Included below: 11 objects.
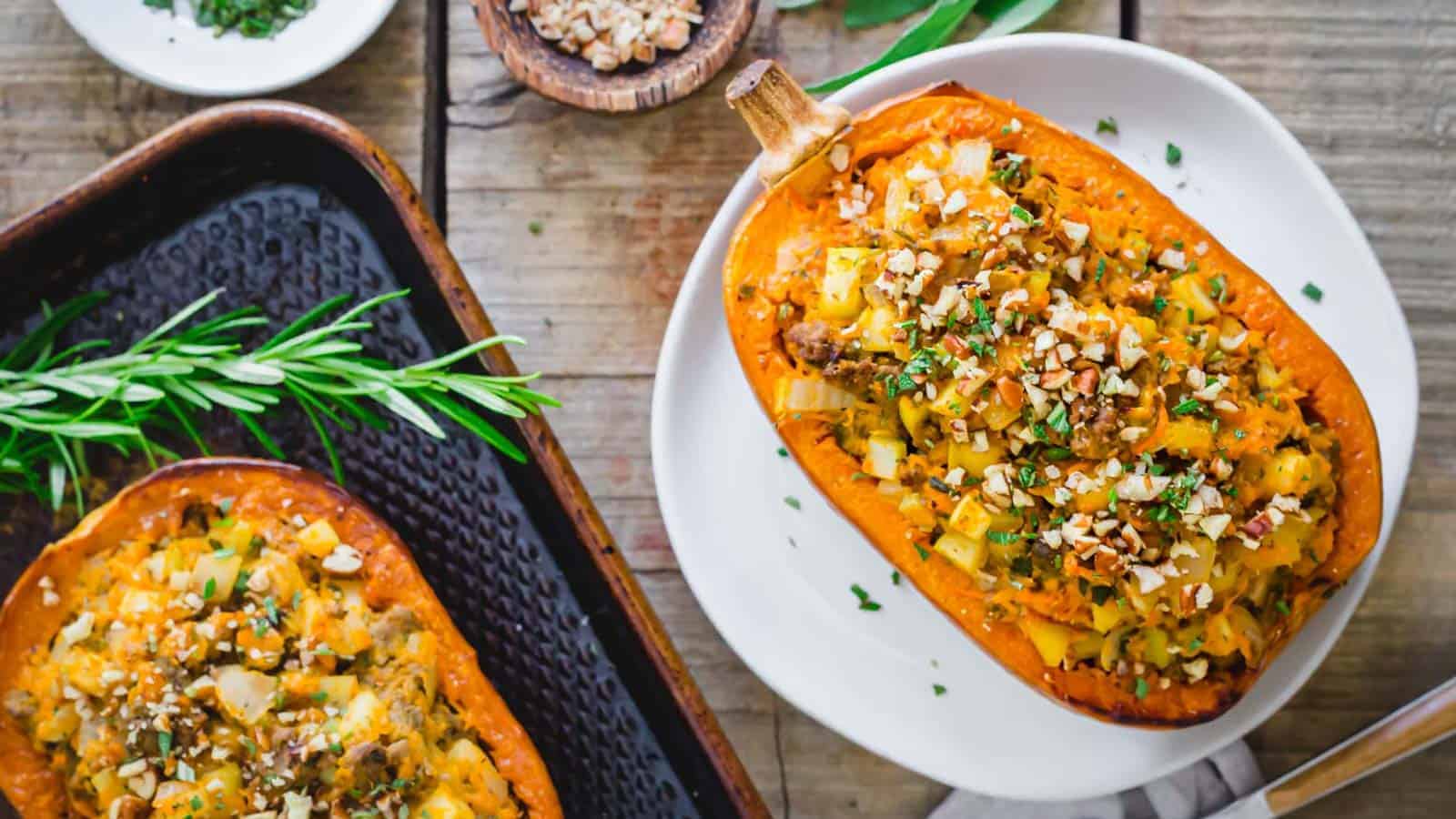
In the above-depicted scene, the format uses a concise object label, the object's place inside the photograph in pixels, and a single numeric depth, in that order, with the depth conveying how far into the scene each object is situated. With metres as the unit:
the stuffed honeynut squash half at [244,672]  0.69
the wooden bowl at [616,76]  0.74
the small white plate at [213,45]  0.76
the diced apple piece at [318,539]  0.70
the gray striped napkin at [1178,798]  0.76
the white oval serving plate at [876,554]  0.73
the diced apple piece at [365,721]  0.69
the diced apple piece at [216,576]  0.70
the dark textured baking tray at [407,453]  0.74
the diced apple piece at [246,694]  0.69
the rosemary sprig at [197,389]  0.72
